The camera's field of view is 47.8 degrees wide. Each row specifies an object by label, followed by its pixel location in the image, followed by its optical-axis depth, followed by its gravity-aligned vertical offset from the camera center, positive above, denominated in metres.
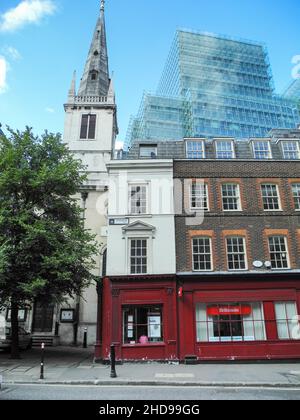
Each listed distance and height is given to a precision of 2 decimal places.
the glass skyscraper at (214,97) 74.62 +50.97
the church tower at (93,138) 24.83 +17.26
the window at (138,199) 18.81 +6.89
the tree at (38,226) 15.87 +4.88
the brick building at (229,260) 16.25 +3.39
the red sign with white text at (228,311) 16.72 +0.83
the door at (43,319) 24.92 +0.77
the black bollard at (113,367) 12.49 -1.34
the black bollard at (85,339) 23.58 -0.62
